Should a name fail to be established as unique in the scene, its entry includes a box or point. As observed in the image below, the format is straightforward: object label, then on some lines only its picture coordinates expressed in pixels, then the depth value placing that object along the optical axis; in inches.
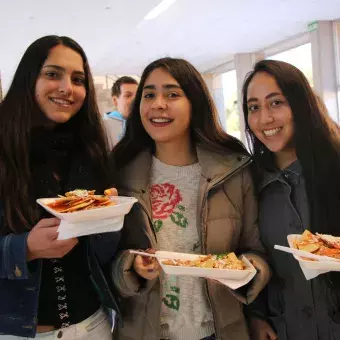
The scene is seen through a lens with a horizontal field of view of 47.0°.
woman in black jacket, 54.3
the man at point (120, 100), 149.4
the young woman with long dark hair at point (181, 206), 54.1
